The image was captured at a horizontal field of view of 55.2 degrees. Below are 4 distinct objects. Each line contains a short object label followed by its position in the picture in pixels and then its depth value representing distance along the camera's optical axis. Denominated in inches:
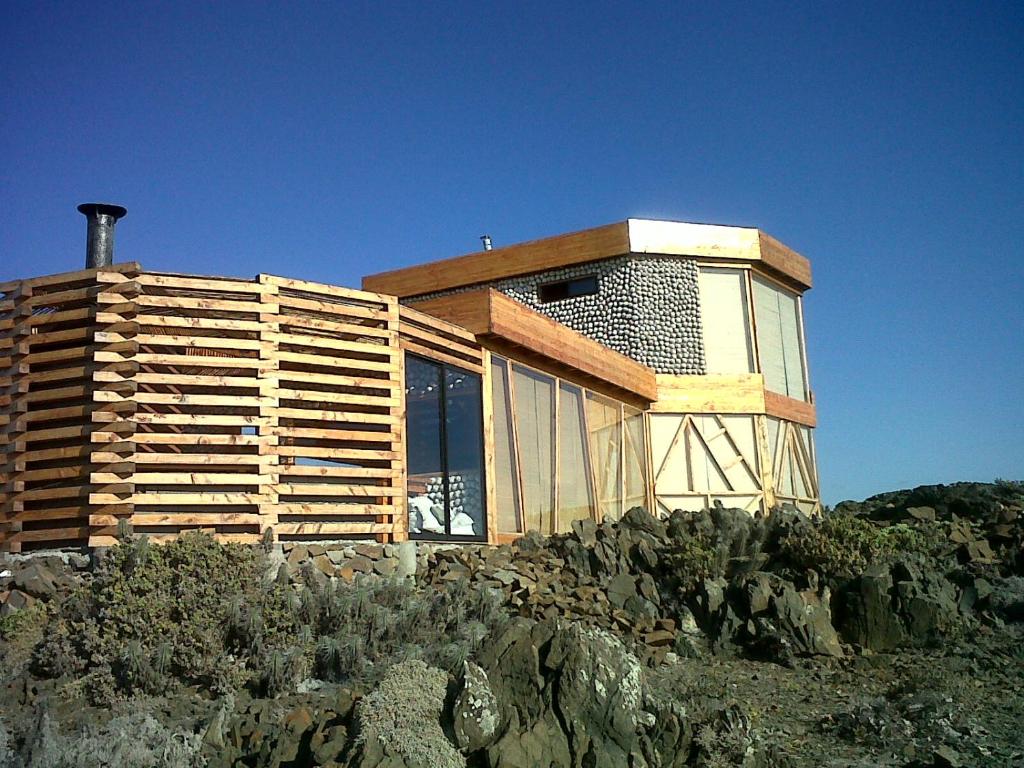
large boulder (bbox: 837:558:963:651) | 389.7
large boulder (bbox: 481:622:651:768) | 256.4
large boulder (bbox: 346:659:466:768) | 242.4
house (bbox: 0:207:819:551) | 396.8
